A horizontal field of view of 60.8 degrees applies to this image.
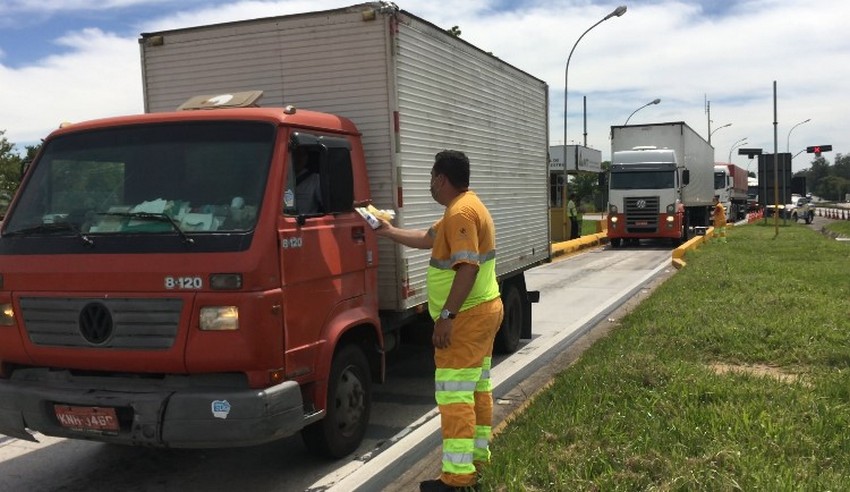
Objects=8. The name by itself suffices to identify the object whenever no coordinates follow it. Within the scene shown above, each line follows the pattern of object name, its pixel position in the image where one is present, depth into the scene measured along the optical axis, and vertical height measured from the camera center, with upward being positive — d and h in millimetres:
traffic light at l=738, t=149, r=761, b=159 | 29636 +1762
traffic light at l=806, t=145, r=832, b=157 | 34312 +2058
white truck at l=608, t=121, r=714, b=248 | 23359 +545
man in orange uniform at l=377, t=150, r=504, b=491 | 3869 -614
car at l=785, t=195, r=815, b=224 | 44688 -1128
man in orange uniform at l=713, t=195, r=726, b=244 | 28228 -842
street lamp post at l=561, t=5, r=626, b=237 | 23900 +6189
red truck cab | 3803 -395
